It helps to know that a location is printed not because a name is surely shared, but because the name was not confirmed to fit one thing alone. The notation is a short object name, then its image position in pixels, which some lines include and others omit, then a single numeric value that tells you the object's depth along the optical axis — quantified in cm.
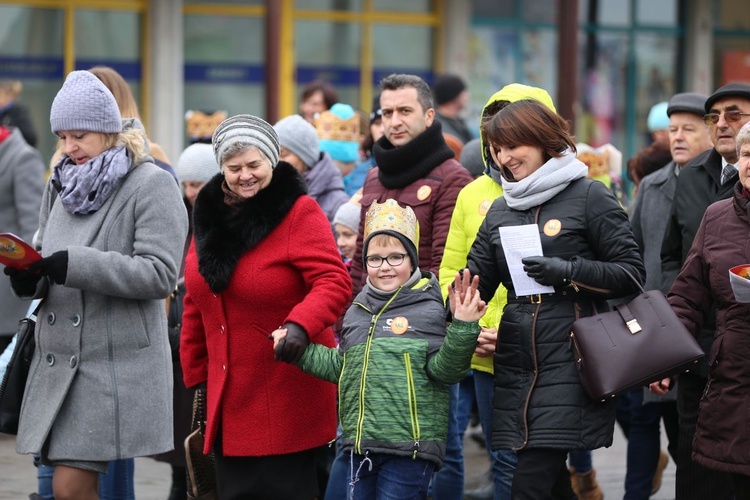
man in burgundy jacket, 1257
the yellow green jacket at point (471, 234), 1169
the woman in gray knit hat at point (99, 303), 1021
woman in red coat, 1034
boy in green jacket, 999
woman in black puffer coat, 992
